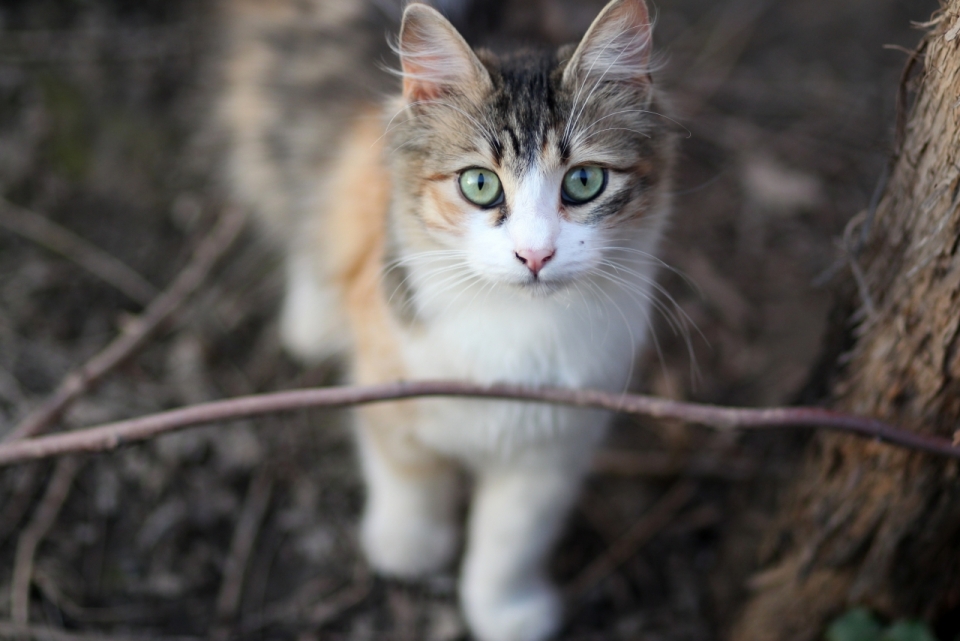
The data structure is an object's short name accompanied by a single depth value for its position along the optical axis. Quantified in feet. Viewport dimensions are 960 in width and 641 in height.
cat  1.90
